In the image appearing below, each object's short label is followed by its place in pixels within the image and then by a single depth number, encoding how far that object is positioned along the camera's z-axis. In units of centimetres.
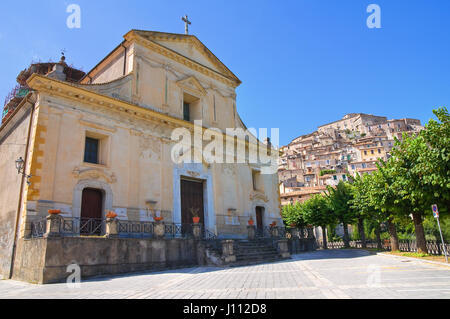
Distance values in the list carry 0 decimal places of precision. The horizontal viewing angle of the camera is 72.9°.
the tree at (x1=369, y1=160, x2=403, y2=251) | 1673
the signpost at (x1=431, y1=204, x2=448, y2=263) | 1224
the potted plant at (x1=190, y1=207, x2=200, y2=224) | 1703
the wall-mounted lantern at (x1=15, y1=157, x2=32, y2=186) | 1203
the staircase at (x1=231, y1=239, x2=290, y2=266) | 1452
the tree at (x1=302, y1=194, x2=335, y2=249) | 2711
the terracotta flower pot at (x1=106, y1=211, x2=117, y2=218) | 1150
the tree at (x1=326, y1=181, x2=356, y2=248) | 2595
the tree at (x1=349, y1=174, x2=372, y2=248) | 2217
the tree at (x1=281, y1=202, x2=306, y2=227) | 2922
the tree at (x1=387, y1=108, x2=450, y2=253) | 1291
